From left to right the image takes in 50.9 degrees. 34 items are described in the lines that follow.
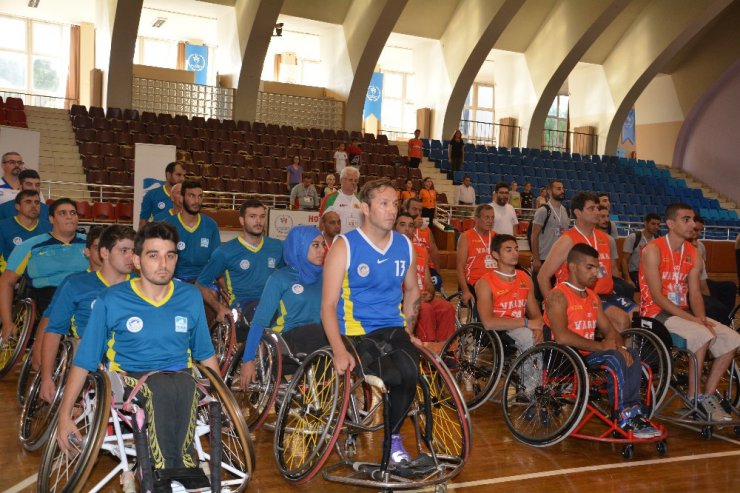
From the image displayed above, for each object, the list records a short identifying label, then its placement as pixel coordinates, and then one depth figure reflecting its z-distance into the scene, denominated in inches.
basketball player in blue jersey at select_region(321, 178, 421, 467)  120.8
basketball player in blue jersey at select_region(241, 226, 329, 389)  146.1
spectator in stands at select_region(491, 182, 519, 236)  285.7
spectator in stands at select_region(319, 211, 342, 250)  171.0
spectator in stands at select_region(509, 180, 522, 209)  566.9
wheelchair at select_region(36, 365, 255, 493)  99.5
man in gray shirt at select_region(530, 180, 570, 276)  249.9
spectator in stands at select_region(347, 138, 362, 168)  538.6
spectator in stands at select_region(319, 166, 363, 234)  251.3
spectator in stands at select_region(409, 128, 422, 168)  613.0
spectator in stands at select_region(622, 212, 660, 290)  274.5
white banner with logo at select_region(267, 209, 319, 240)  424.2
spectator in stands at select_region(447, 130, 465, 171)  638.5
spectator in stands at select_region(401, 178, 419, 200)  459.2
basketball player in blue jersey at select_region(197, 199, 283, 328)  179.8
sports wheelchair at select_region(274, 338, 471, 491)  117.3
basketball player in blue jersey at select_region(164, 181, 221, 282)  202.1
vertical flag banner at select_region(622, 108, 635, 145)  889.8
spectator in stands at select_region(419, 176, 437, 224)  487.5
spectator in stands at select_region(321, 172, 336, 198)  349.4
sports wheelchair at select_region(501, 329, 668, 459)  149.5
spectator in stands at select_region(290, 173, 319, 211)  432.9
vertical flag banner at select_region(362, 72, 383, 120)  823.9
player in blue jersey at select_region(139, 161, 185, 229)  232.8
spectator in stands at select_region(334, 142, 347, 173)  540.7
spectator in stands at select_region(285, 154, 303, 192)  510.6
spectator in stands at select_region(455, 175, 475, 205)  560.7
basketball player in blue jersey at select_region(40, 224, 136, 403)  132.7
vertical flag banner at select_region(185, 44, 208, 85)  762.2
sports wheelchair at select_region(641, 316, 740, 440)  167.3
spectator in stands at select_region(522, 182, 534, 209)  597.0
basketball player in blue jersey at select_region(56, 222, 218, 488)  102.7
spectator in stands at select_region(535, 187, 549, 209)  458.2
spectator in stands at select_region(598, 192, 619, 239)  276.4
